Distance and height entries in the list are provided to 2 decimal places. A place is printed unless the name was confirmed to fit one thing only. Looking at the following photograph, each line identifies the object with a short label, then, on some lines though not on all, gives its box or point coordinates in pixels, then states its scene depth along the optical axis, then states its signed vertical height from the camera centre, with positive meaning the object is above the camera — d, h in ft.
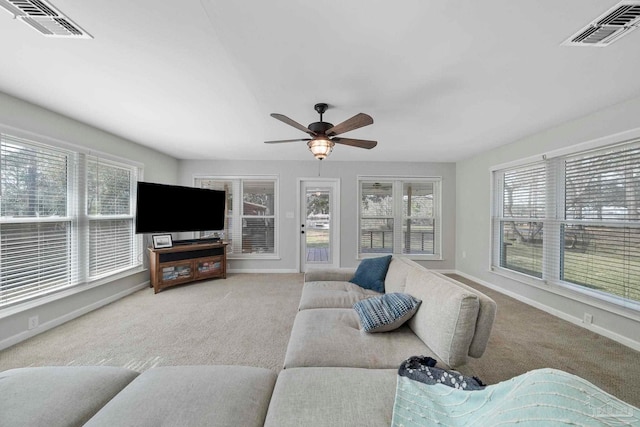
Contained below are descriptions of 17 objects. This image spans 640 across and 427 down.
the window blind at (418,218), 16.08 -0.32
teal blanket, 2.00 -1.88
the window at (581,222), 7.52 -0.28
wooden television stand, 11.96 -2.85
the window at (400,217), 16.03 -0.27
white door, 15.87 -0.77
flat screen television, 11.34 +0.17
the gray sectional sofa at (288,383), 2.97 -2.59
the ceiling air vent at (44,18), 4.04 +3.57
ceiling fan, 6.84 +2.46
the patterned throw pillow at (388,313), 5.09 -2.24
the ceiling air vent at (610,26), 4.01 +3.52
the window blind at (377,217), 16.08 -0.27
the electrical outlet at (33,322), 7.63 -3.66
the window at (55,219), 7.30 -0.29
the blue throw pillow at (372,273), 7.95 -2.13
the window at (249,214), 15.74 -0.12
